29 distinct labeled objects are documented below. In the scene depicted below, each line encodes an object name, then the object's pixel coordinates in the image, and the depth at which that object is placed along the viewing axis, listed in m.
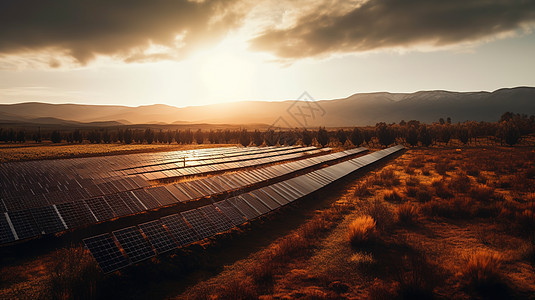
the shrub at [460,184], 16.31
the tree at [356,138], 54.57
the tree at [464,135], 51.08
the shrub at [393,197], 14.80
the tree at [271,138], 62.38
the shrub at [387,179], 18.89
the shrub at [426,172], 22.91
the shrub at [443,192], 15.13
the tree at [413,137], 53.45
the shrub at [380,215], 10.27
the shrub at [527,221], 9.56
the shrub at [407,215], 10.96
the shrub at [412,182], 18.44
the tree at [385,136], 55.53
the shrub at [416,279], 5.83
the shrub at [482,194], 14.18
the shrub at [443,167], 23.15
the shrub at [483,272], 6.08
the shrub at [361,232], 8.69
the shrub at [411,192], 15.68
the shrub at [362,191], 15.90
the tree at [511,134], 46.81
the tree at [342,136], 59.46
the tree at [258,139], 60.67
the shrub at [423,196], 14.51
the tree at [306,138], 61.61
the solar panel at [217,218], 9.00
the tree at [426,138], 51.78
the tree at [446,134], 52.38
